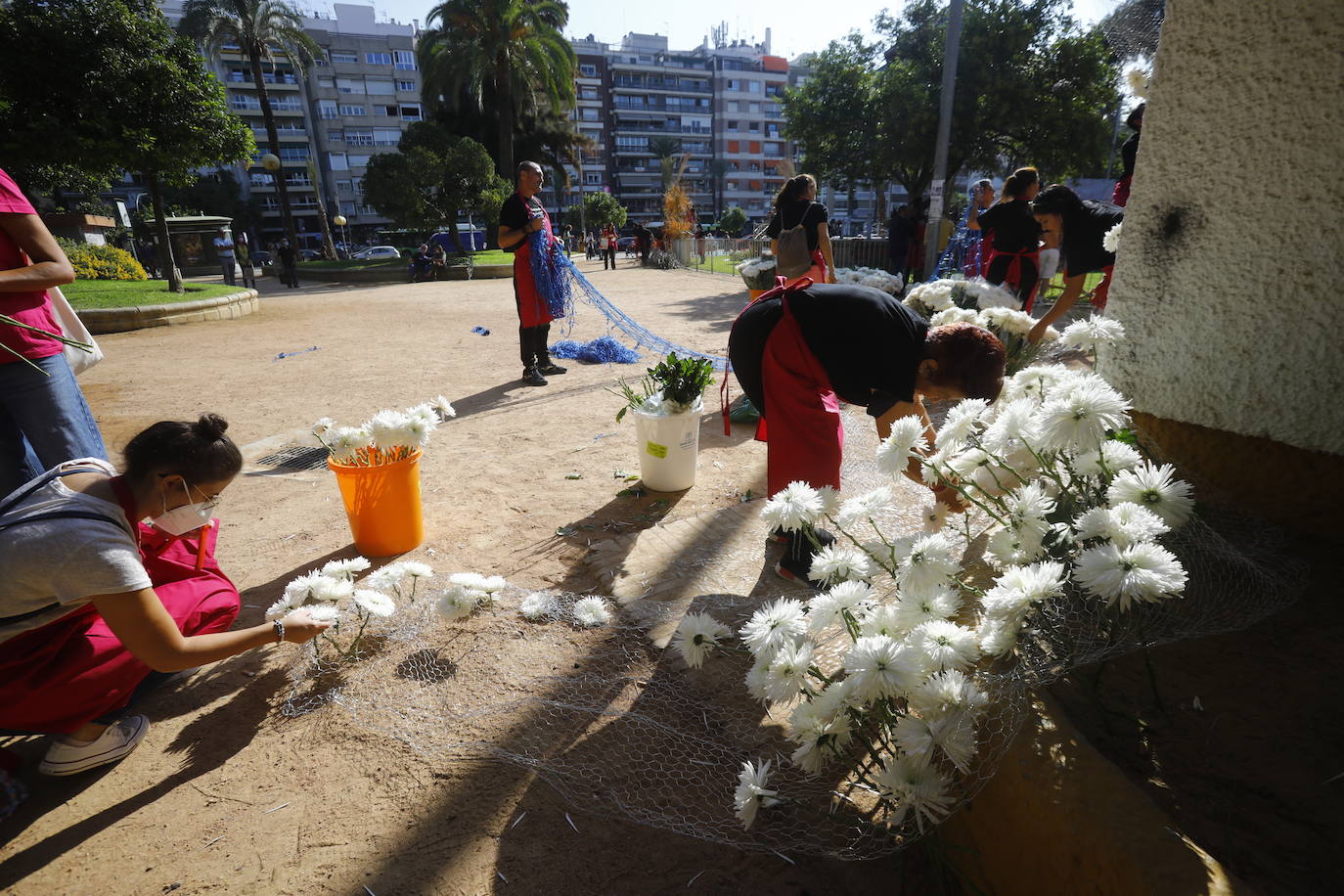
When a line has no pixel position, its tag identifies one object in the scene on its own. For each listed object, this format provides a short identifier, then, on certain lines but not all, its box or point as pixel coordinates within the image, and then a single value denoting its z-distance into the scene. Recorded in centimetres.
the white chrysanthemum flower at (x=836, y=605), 135
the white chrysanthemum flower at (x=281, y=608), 228
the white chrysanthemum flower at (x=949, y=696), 118
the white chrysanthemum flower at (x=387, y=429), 288
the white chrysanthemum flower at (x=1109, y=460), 130
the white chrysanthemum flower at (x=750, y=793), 139
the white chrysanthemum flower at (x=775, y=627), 139
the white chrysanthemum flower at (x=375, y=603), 222
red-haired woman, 221
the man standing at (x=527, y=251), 564
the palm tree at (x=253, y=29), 2488
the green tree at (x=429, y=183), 2236
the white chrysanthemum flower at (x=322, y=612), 211
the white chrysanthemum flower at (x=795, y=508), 152
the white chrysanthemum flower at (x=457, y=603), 244
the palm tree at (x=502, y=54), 2306
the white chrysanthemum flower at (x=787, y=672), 134
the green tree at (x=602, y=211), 3719
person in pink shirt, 239
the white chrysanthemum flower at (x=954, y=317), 337
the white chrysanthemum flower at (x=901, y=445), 149
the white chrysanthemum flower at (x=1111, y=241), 317
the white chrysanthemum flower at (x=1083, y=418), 126
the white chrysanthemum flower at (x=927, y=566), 133
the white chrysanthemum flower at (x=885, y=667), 120
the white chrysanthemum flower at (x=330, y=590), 221
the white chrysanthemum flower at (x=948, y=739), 117
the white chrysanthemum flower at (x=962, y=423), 150
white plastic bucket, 357
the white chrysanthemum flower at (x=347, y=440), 295
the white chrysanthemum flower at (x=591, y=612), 249
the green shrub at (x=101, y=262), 1575
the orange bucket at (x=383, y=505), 299
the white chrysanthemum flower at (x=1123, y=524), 112
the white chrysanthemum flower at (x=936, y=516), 186
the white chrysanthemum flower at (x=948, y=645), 120
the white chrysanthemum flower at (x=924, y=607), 127
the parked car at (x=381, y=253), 3209
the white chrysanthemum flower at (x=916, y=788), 119
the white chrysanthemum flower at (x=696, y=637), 170
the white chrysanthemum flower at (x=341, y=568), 237
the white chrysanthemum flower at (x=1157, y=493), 121
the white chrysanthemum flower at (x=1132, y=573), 105
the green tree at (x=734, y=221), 3978
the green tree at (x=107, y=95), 940
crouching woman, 173
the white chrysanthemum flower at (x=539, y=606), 258
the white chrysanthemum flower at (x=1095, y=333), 192
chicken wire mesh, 134
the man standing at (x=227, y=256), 1812
